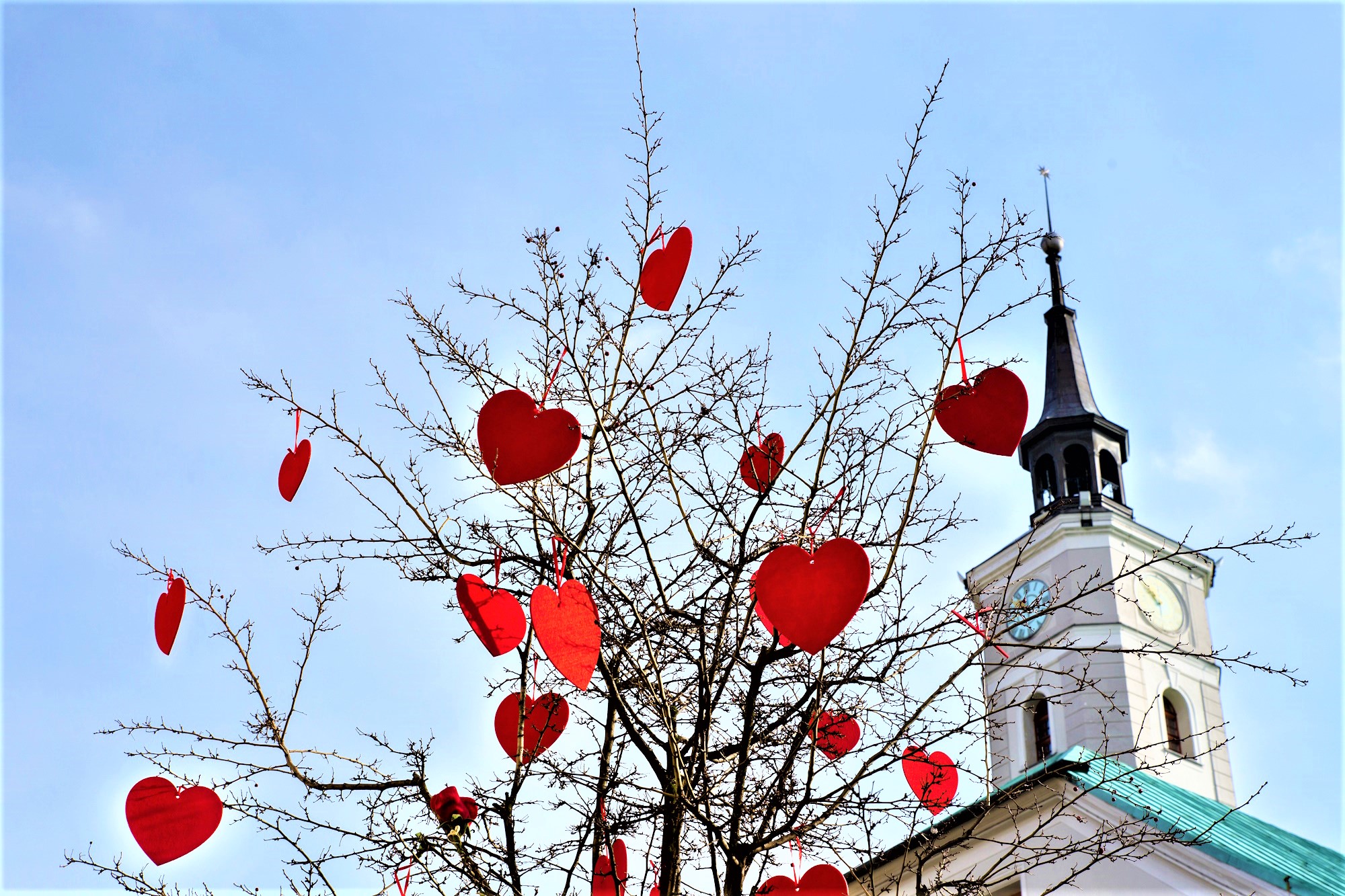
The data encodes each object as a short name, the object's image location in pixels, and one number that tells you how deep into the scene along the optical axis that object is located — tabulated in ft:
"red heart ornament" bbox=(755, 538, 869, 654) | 10.12
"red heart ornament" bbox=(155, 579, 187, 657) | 12.03
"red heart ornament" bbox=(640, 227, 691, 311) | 12.16
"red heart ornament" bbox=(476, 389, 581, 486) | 11.39
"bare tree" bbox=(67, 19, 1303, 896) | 10.93
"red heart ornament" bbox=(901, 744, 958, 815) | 11.31
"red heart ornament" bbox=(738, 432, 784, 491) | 11.68
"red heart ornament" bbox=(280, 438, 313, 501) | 12.42
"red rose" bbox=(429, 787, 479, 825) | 11.31
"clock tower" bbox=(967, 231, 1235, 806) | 75.20
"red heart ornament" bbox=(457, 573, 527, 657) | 11.66
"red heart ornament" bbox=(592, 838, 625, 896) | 11.68
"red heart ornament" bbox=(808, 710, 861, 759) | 11.84
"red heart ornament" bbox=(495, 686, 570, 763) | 12.23
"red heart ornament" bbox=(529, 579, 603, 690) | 10.47
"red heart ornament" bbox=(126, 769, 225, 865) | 11.56
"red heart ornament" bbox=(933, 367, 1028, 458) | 11.60
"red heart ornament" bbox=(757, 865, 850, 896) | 11.73
